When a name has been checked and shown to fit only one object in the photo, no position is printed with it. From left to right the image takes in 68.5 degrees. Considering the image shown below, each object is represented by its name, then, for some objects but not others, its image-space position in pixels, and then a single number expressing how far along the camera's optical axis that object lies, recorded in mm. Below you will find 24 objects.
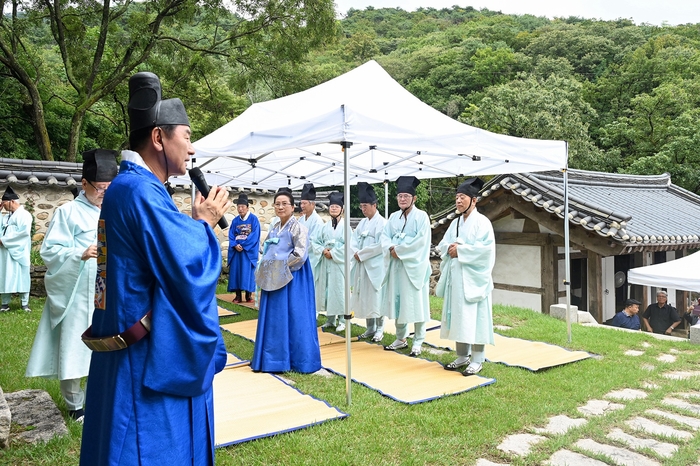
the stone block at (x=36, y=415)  3492
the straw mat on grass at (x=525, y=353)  5734
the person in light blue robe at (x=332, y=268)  7609
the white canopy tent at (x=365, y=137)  4523
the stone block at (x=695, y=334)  7073
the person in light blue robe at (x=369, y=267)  6742
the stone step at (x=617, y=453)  3428
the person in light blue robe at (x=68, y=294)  3619
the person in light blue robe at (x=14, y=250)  8336
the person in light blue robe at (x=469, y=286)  5324
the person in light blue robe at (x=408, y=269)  6246
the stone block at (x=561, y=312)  8305
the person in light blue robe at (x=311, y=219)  7617
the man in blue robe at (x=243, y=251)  10188
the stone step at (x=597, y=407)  4319
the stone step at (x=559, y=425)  3914
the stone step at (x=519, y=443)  3557
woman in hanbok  5332
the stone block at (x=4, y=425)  3219
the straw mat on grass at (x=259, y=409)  3752
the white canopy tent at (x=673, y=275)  7363
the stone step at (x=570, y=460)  3377
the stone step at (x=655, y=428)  3900
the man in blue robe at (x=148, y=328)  1793
